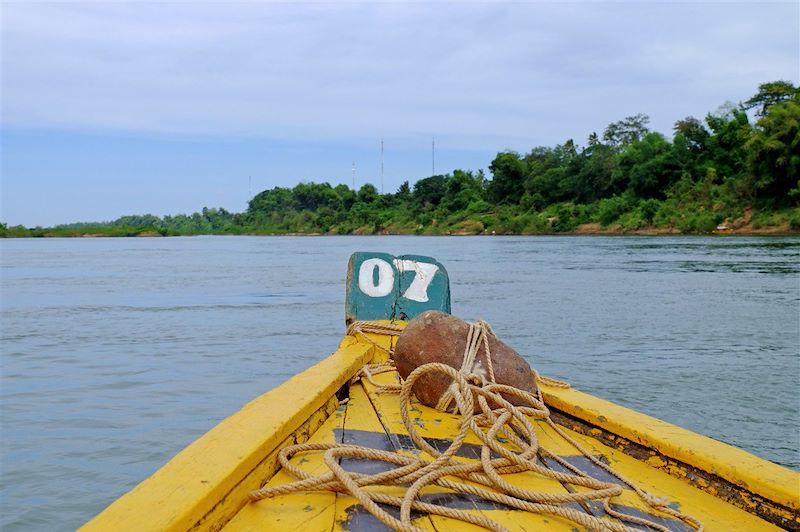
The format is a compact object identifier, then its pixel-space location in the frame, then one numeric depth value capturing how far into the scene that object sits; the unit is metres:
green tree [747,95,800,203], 40.34
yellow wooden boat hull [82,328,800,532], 1.64
